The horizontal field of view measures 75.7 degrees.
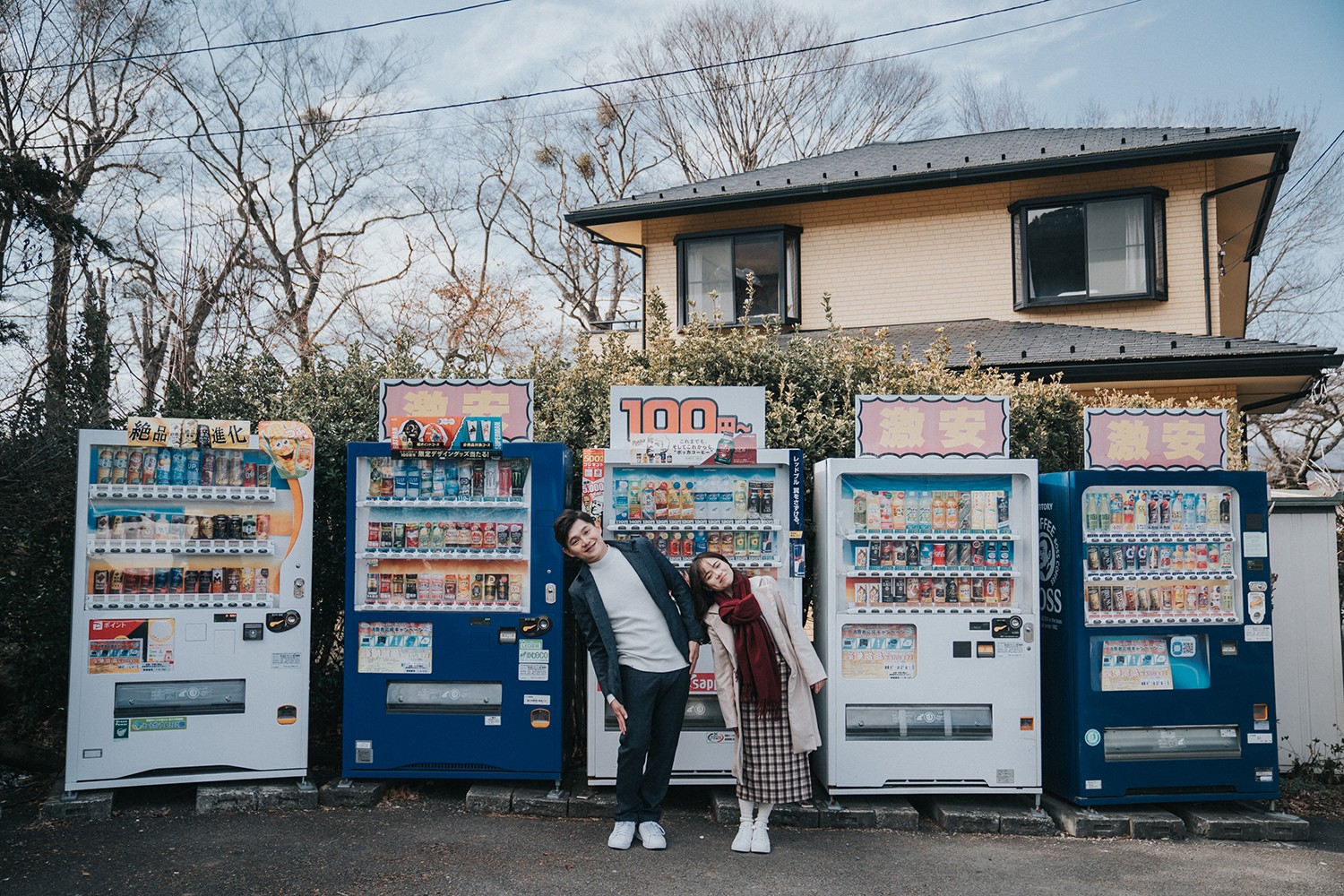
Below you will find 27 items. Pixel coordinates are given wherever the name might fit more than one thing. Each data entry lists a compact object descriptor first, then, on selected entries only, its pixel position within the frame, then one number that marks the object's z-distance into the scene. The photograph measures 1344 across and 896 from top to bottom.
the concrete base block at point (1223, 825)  5.11
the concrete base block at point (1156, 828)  5.11
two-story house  10.90
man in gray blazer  4.76
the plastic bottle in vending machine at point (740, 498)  5.57
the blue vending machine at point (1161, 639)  5.29
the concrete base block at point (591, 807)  5.28
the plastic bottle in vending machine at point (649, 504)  5.49
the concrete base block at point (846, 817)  5.19
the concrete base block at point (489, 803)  5.32
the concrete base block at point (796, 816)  5.20
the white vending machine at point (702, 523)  5.37
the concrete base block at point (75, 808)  5.07
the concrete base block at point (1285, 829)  5.11
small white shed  6.12
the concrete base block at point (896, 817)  5.20
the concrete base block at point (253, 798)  5.25
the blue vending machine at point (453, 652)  5.39
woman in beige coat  4.72
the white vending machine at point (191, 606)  5.20
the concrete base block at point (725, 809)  5.18
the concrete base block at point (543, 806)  5.27
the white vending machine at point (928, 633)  5.31
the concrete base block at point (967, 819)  5.16
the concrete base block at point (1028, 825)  5.14
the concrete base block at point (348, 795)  5.35
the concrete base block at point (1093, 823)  5.11
